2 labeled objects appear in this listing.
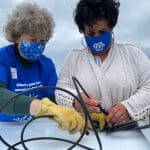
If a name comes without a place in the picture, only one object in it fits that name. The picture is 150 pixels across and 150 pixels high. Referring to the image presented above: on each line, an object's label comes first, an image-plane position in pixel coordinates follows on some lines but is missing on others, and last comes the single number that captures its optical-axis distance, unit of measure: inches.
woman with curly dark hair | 46.4
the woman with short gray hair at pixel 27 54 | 54.8
